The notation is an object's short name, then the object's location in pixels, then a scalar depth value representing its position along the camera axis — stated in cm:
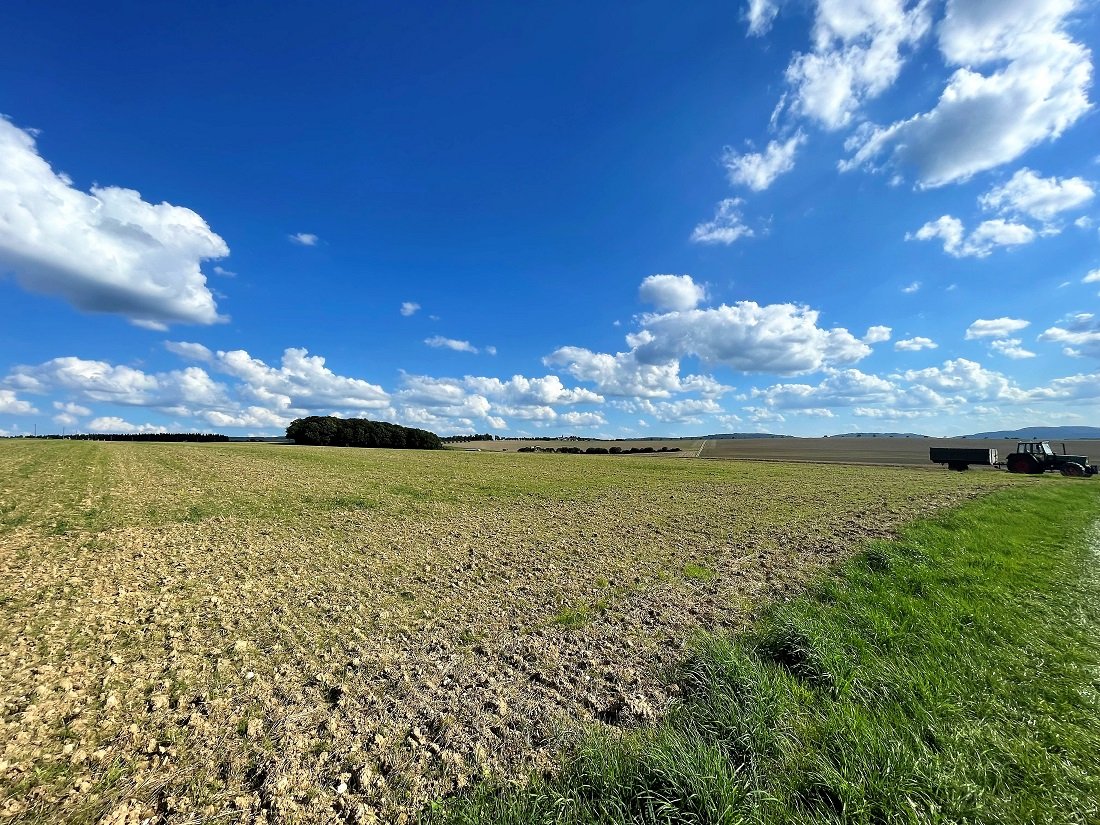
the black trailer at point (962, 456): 4531
